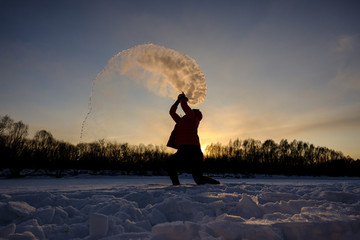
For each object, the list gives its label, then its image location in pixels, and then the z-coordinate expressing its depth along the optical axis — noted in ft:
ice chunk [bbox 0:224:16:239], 5.52
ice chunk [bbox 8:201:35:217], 7.41
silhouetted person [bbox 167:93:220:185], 18.38
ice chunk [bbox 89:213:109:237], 5.80
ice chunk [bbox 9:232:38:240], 5.39
